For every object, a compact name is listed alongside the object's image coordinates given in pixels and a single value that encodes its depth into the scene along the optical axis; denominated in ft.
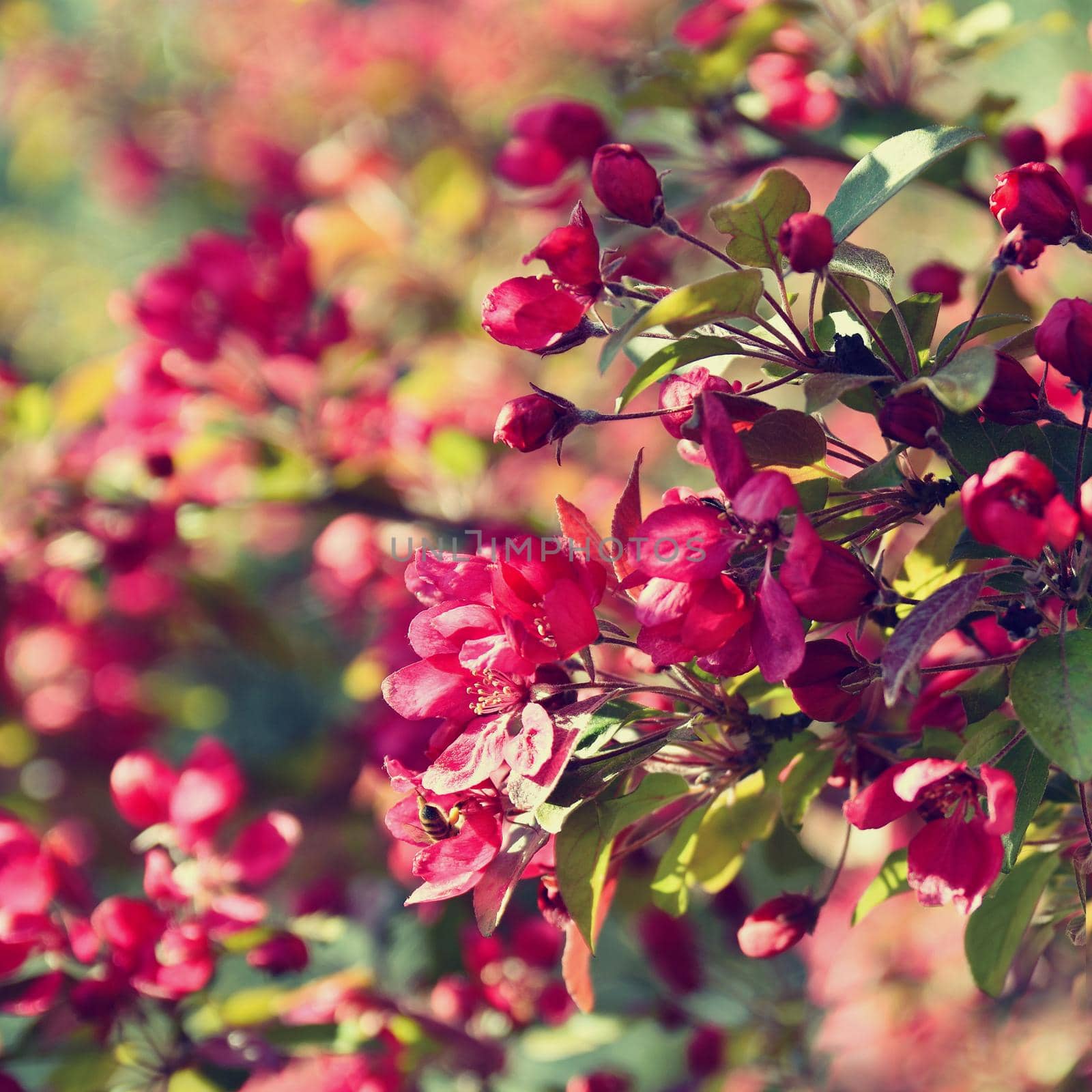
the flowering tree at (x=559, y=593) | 2.23
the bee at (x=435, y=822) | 2.25
